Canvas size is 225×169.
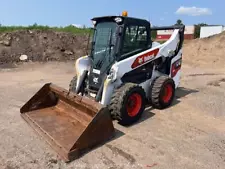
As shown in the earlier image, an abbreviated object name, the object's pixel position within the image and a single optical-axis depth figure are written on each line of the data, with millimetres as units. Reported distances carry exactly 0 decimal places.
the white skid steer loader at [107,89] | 2844
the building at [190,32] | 26665
